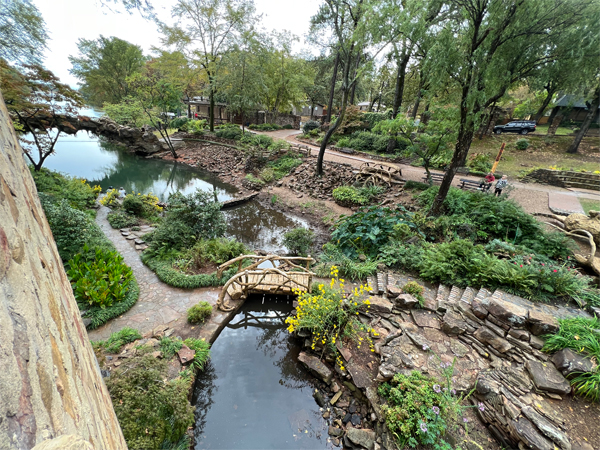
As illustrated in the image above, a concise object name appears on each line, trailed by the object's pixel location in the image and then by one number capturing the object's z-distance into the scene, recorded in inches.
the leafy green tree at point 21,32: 247.8
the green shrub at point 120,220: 310.0
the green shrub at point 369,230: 288.5
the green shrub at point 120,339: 152.3
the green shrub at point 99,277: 183.2
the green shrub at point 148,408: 102.5
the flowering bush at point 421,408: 122.0
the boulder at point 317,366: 166.4
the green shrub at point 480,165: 520.8
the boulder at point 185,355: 154.3
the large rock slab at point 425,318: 181.6
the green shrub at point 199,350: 158.1
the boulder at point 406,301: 193.0
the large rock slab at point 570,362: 134.1
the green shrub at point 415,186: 415.2
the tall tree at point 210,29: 701.9
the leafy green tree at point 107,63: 1052.5
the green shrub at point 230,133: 800.3
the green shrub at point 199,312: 187.2
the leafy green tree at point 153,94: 614.4
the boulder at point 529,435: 111.3
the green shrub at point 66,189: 316.8
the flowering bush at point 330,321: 174.9
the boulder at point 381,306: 192.1
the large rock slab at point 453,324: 172.4
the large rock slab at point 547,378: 132.0
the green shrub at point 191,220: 275.0
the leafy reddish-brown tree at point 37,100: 293.5
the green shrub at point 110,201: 358.0
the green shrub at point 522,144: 702.5
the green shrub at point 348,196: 427.2
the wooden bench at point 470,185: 410.5
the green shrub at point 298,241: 307.7
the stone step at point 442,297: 190.4
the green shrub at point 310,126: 903.1
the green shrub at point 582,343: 128.3
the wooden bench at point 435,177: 441.1
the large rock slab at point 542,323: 157.4
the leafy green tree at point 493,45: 236.1
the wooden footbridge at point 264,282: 206.1
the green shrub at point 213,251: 255.6
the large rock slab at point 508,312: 163.9
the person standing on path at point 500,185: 353.0
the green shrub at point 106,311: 175.6
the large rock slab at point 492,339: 159.1
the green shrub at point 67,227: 207.6
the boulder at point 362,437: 132.7
